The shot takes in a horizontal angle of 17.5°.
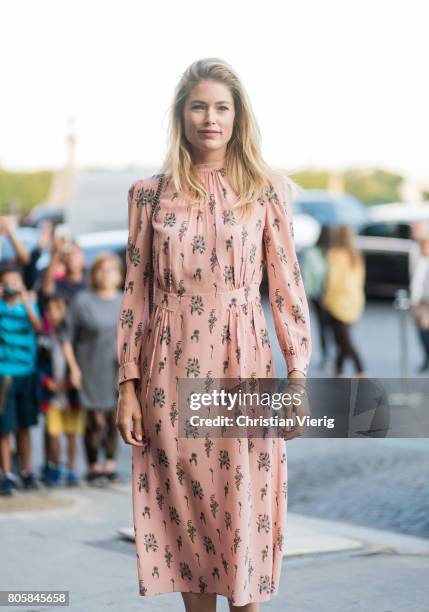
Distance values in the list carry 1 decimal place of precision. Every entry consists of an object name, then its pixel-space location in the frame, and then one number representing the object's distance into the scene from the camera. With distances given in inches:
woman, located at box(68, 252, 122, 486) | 351.9
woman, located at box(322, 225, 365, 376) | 589.3
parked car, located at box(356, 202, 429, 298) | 890.7
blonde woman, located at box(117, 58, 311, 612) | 160.2
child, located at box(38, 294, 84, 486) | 352.5
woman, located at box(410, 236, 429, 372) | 552.4
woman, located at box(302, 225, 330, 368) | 621.3
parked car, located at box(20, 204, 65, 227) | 1081.1
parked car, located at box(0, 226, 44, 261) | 848.2
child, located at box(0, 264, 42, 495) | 339.6
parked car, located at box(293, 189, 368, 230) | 962.1
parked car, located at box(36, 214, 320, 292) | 827.6
